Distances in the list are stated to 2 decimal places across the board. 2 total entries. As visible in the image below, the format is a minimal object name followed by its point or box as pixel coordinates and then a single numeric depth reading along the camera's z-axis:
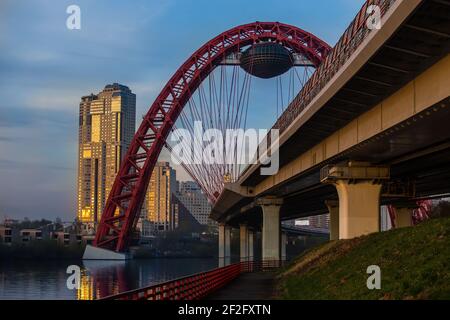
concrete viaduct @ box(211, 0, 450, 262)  18.19
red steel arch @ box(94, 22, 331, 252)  95.94
